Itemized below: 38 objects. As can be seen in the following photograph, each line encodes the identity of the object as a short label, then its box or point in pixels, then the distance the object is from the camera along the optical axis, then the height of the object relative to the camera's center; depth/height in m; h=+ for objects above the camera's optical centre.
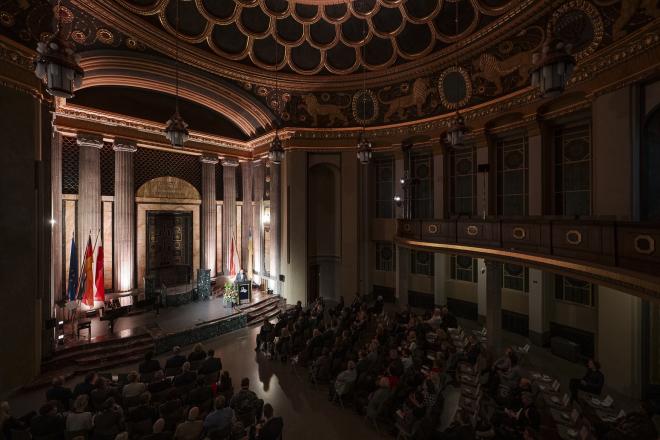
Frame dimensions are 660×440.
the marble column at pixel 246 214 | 17.28 +0.35
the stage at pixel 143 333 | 8.66 -3.77
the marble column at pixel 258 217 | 16.55 +0.18
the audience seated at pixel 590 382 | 6.56 -3.57
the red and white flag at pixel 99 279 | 11.07 -2.12
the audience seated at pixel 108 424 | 4.82 -3.26
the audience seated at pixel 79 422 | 4.80 -3.18
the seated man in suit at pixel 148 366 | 6.82 -3.26
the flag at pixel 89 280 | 10.61 -2.06
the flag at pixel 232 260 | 15.47 -2.01
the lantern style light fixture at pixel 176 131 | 6.85 +2.02
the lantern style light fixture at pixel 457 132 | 7.71 +2.22
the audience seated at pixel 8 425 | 4.63 -3.12
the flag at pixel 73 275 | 10.11 -1.80
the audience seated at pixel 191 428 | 4.73 -3.24
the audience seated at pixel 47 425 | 4.69 -3.16
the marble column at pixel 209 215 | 15.59 +0.27
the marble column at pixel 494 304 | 9.31 -2.61
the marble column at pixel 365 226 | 15.60 -0.33
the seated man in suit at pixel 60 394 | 5.74 -3.26
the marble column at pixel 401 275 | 13.45 -2.46
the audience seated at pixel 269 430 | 4.70 -3.26
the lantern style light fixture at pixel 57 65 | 3.96 +2.06
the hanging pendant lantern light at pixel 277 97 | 14.24 +6.04
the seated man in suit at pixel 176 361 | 7.04 -3.28
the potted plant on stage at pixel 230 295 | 13.29 -3.28
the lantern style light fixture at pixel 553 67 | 4.56 +2.30
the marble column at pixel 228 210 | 16.45 +0.56
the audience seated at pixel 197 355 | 7.48 -3.32
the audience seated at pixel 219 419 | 4.93 -3.23
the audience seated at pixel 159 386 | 6.17 -3.35
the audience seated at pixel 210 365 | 6.91 -3.31
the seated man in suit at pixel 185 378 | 6.31 -3.28
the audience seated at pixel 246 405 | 5.53 -3.43
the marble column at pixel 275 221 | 15.07 -0.05
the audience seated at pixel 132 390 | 5.69 -3.17
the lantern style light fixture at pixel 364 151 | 9.65 +2.17
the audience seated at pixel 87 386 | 5.88 -3.21
